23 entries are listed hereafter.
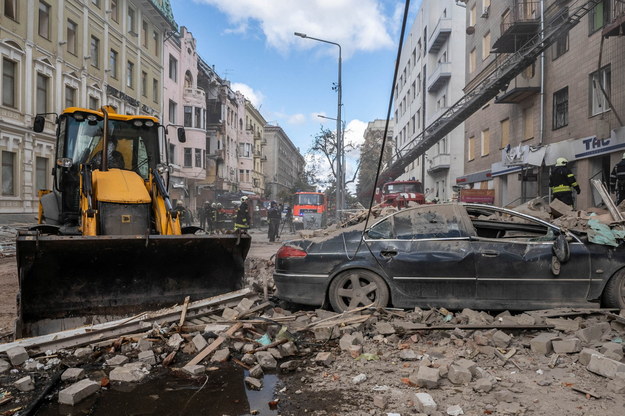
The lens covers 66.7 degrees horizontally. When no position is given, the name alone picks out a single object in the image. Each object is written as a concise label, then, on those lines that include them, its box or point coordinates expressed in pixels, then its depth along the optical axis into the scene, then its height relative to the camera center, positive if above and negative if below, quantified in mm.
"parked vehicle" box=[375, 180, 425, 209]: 22050 +678
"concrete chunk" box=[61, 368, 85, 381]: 4215 -1549
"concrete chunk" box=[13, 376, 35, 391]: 3994 -1551
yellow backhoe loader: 5508 -488
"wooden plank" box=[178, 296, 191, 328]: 5521 -1301
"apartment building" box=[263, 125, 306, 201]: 81375 +8356
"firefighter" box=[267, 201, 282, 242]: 20125 -712
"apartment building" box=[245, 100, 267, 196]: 63938 +9434
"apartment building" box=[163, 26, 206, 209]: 36781 +7218
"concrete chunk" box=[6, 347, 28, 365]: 4492 -1469
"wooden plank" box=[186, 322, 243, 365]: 4676 -1491
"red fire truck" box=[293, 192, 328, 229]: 30562 -220
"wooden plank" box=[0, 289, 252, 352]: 4844 -1400
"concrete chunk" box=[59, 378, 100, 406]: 3748 -1532
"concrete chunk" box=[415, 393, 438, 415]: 3555 -1513
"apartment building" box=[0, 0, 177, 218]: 19609 +6489
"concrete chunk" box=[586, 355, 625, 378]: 4062 -1399
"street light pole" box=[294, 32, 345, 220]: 26372 +3233
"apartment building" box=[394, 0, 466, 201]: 34969 +10147
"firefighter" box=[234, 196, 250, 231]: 16109 -466
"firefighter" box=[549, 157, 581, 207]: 11242 +540
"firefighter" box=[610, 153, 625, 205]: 10680 +581
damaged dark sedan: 5887 -791
